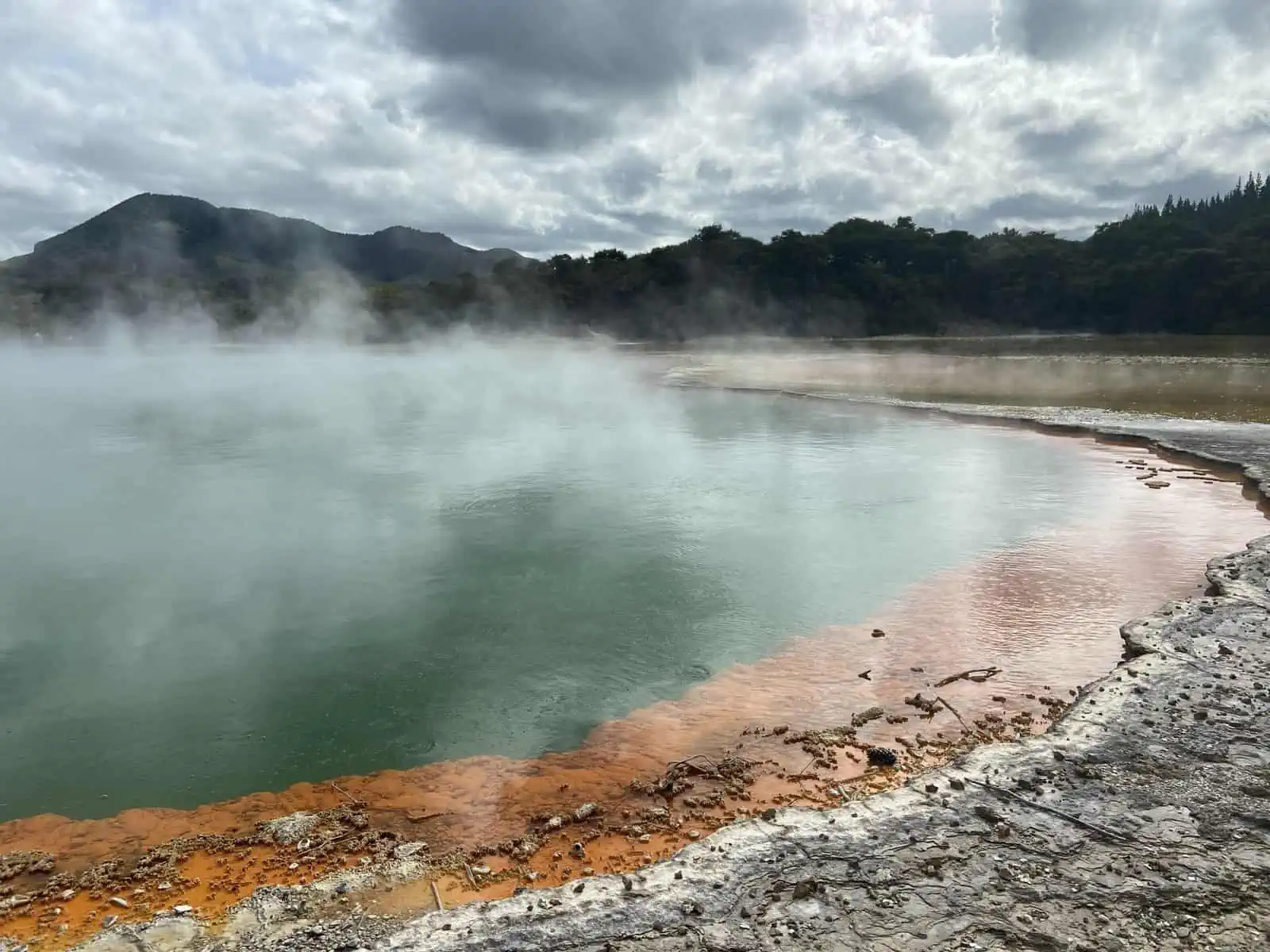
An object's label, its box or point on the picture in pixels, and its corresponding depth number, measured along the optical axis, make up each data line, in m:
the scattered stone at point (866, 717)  5.07
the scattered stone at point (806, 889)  3.26
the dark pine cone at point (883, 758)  4.56
